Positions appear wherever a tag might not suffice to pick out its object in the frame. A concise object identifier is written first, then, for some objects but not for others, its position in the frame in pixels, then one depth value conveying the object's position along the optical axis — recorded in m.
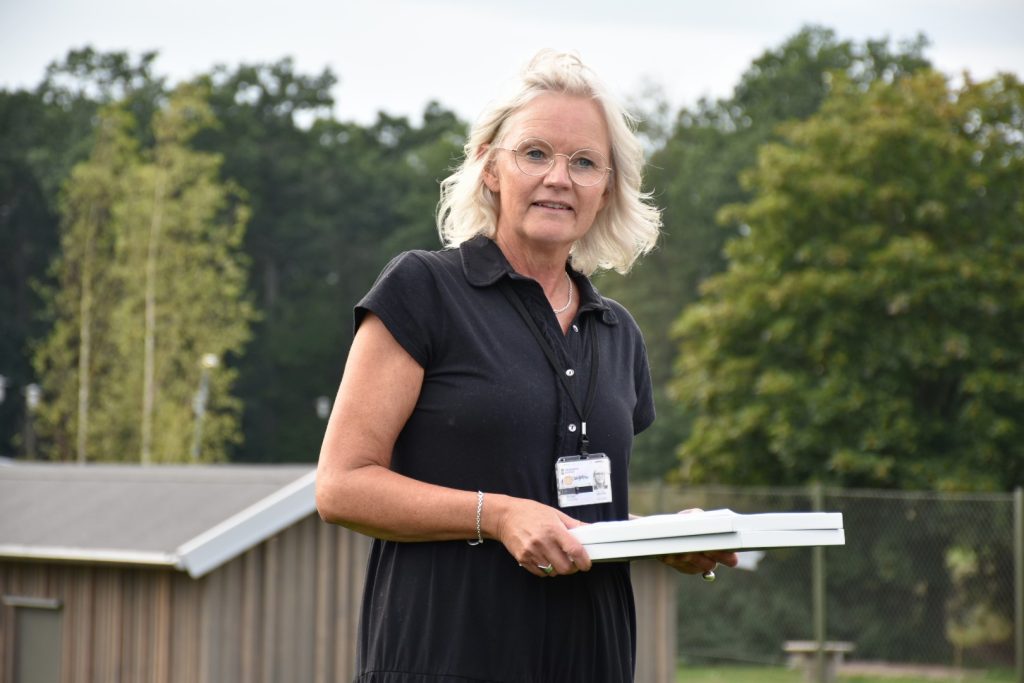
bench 16.44
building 9.49
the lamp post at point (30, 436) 42.50
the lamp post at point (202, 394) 31.94
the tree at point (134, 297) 32.84
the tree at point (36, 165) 46.19
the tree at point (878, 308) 21.05
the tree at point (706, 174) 38.09
